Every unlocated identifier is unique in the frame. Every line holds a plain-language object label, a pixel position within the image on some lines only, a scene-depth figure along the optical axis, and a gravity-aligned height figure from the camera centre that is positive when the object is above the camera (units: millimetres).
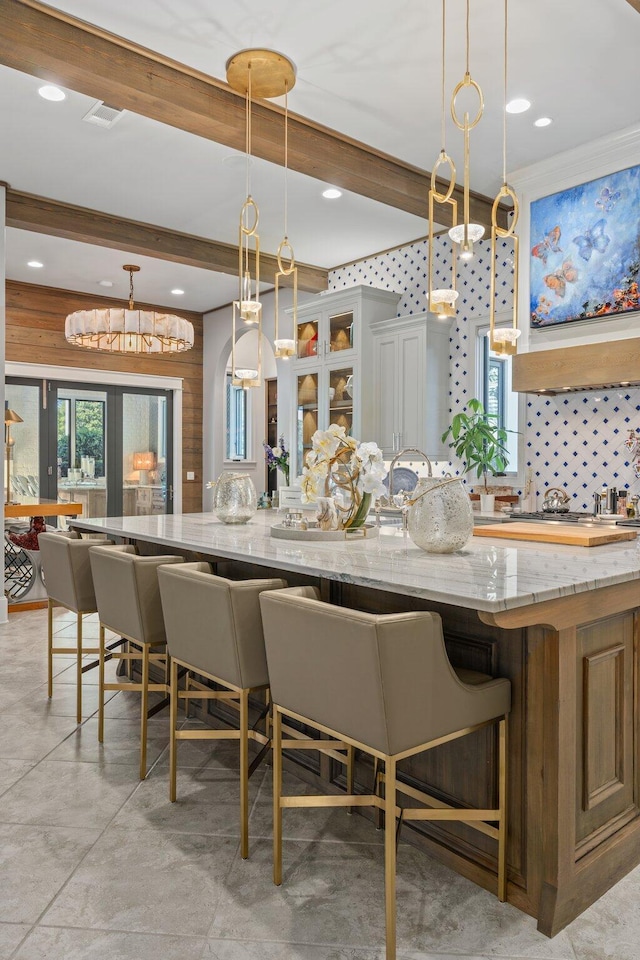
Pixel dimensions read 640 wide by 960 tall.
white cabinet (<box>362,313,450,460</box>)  5301 +689
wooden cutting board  2361 -233
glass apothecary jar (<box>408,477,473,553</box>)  2137 -140
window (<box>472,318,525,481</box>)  5195 +665
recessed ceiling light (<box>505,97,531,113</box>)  3582 +1939
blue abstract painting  3916 +1324
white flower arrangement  2590 -18
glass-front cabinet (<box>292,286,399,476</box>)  5602 +954
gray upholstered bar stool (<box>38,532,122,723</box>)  3021 -474
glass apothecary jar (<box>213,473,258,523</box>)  3113 -129
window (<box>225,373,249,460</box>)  8688 +607
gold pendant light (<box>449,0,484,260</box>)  2062 +727
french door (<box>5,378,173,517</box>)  7340 +283
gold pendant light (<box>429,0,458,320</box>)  2305 +577
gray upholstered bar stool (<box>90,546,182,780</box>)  2494 -484
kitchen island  1663 -609
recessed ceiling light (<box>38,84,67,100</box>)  3488 +1953
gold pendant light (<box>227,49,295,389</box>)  3107 +1918
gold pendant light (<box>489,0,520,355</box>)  2344 +459
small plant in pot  4699 +187
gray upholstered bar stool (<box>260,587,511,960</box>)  1530 -527
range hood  3807 +604
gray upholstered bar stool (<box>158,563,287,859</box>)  1995 -498
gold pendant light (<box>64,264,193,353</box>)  5594 +1187
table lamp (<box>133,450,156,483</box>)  8203 +89
